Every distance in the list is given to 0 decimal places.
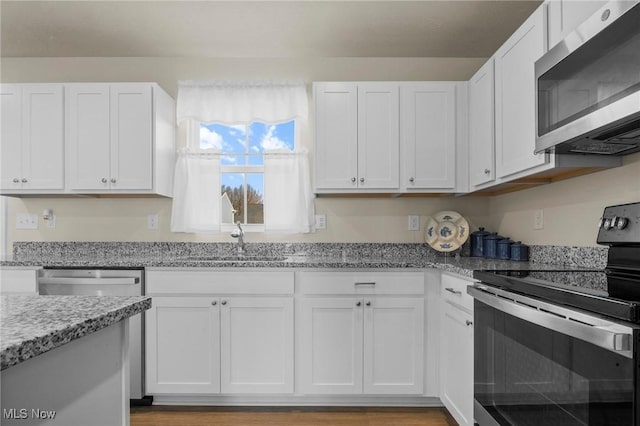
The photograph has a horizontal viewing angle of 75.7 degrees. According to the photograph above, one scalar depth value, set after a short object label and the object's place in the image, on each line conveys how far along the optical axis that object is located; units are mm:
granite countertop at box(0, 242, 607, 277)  2947
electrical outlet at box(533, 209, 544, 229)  2359
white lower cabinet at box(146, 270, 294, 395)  2426
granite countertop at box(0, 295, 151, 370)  603
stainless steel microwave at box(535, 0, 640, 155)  1214
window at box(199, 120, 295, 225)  3166
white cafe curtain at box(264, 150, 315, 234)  3031
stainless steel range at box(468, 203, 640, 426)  967
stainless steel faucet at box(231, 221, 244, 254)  2939
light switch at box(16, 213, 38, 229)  3115
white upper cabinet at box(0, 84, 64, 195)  2764
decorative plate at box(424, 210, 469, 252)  2906
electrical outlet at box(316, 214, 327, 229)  3098
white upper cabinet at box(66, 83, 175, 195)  2758
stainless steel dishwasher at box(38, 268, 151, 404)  2420
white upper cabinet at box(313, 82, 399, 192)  2756
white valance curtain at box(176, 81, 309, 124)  3045
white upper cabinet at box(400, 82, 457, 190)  2746
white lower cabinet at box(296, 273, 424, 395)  2418
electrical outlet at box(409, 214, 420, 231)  3080
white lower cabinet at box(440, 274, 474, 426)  1957
